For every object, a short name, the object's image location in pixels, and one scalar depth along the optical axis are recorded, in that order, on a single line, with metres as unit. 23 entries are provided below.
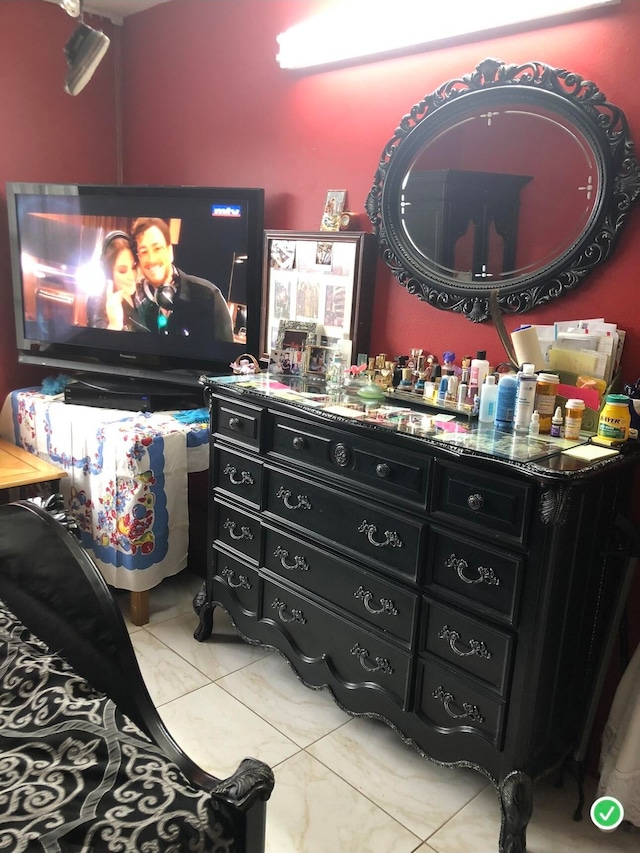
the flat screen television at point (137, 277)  2.73
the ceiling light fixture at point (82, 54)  2.34
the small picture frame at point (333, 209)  2.43
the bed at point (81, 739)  0.94
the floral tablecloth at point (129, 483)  2.56
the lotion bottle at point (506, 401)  1.81
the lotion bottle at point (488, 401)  1.86
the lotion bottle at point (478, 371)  1.95
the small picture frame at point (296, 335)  2.47
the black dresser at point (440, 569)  1.59
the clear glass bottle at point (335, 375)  2.28
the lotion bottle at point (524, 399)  1.76
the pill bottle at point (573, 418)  1.72
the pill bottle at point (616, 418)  1.68
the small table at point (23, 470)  2.70
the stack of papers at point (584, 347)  1.81
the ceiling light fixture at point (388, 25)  1.88
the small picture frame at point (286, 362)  2.44
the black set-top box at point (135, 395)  2.89
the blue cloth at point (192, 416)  2.78
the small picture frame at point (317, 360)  2.44
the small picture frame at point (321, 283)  2.35
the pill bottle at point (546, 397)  1.77
